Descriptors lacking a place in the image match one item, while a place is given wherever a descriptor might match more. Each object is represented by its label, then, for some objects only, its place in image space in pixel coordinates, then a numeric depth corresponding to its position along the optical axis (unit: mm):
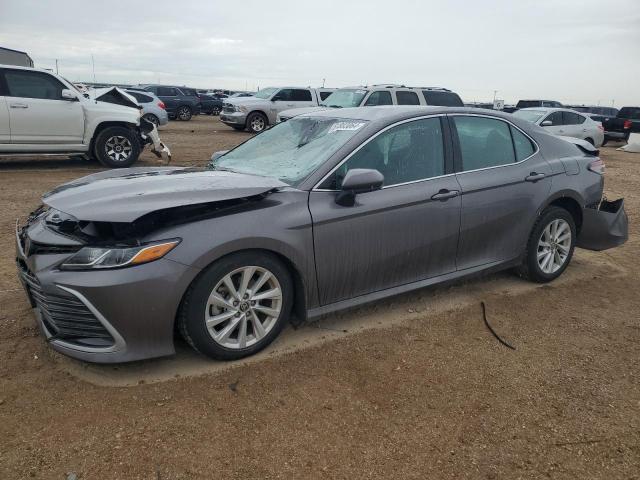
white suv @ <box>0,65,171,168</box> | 9031
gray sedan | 2803
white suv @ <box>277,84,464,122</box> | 13414
